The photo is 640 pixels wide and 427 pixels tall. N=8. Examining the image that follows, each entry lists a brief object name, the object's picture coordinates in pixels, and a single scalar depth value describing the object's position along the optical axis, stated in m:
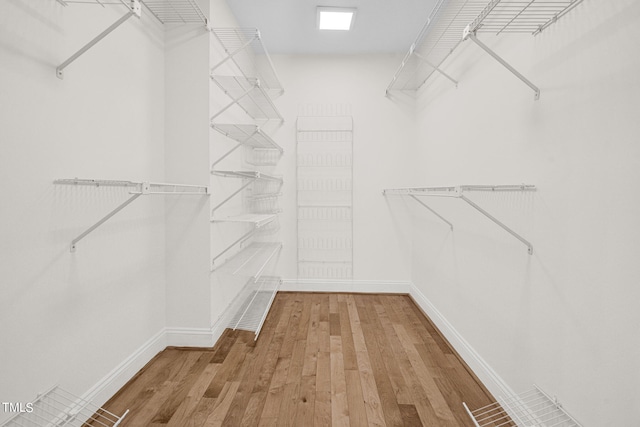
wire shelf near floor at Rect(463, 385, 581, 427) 1.23
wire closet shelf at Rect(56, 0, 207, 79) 1.79
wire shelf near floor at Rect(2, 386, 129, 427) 1.15
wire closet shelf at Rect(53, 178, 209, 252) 1.21
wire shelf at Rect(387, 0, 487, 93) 2.16
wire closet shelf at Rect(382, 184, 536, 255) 1.29
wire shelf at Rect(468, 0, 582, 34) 1.15
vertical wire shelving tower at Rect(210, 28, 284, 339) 2.27
